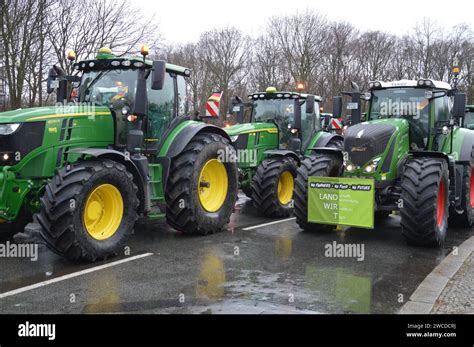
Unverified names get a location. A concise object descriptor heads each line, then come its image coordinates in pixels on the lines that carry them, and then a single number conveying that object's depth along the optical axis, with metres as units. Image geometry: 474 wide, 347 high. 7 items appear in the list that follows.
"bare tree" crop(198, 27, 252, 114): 40.41
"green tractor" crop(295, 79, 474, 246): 7.24
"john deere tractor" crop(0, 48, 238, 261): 6.04
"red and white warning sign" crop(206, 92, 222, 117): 10.60
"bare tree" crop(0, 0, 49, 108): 19.44
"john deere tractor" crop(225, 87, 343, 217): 10.01
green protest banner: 7.42
